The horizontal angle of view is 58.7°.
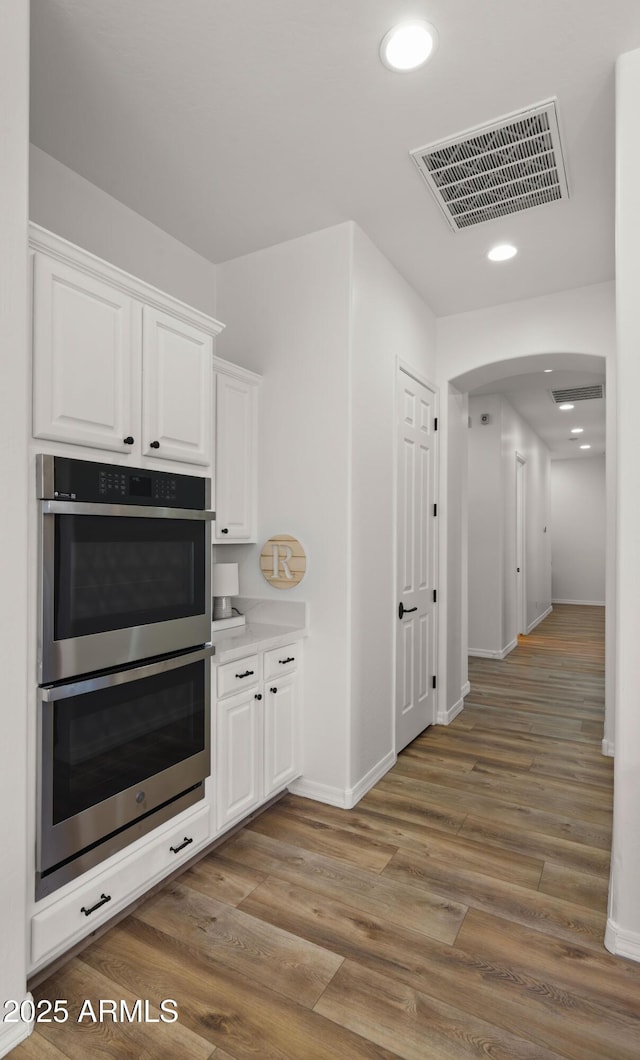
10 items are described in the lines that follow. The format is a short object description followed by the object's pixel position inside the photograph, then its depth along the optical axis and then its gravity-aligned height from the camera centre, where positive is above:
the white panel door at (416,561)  3.46 -0.20
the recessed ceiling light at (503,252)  3.11 +1.55
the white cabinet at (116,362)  1.70 +0.57
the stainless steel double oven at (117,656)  1.67 -0.42
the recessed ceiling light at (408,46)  1.78 +1.56
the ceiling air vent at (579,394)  6.11 +1.52
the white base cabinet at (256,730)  2.38 -0.91
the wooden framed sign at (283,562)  2.94 -0.17
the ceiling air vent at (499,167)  2.21 +1.55
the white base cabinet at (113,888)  1.65 -1.17
